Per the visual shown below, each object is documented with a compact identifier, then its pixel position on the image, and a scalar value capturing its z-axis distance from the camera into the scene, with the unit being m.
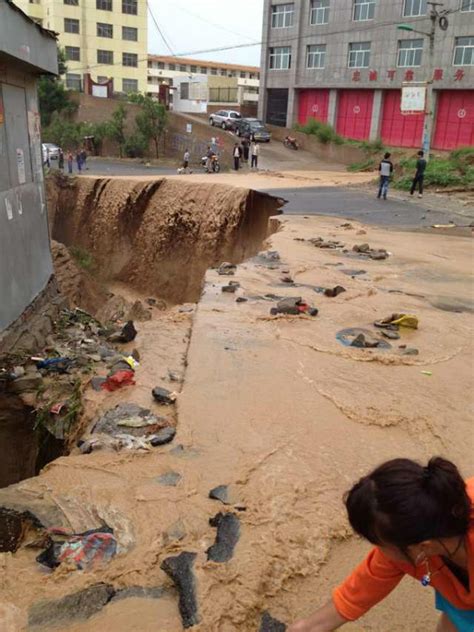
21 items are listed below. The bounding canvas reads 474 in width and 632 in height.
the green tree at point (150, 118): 33.94
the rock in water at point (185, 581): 2.65
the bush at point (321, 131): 33.28
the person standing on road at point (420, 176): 18.06
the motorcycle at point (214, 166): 26.98
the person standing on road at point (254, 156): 28.34
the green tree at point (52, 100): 36.78
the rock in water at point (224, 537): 3.02
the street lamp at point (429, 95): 20.64
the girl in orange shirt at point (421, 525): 1.60
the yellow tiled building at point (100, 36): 46.91
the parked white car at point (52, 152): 28.09
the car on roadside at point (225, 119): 37.41
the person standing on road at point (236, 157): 27.98
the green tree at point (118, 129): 34.16
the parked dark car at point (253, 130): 36.62
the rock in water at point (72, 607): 2.60
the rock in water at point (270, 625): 2.62
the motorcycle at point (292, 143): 36.16
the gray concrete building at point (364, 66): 30.08
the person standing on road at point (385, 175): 17.61
